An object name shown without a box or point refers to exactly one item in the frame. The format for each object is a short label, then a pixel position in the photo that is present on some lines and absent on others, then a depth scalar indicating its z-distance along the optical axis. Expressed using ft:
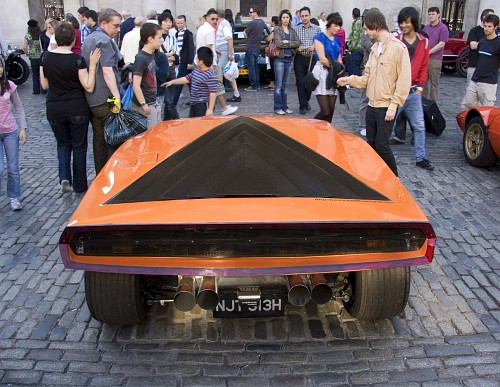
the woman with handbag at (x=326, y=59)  24.13
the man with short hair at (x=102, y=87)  19.57
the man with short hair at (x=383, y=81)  18.69
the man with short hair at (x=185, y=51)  34.69
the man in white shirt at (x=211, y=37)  32.27
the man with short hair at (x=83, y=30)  36.30
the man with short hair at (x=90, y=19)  34.47
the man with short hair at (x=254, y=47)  39.47
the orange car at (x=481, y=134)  22.08
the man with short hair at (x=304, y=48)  34.22
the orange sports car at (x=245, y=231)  9.77
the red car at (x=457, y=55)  49.98
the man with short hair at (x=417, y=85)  22.99
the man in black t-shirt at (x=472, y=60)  29.60
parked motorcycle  44.80
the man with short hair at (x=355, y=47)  44.16
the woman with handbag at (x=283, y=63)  33.65
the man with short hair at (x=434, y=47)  31.45
